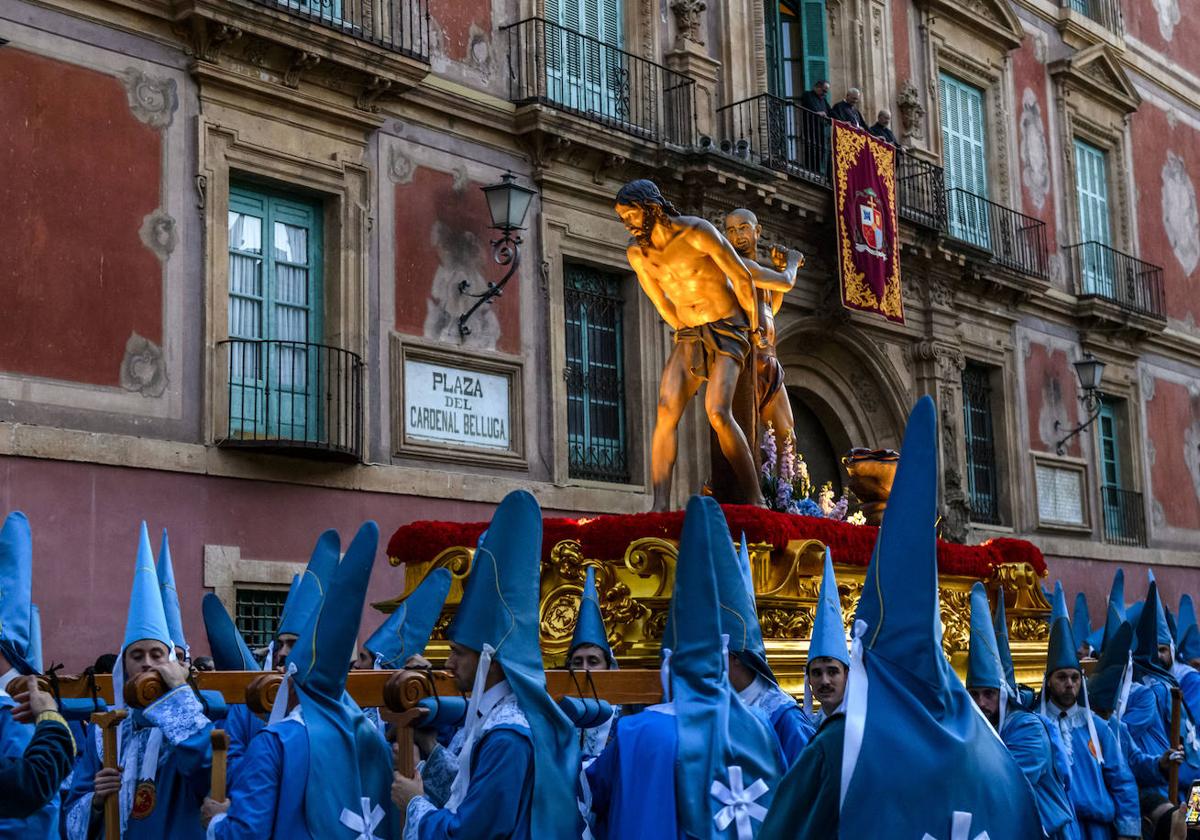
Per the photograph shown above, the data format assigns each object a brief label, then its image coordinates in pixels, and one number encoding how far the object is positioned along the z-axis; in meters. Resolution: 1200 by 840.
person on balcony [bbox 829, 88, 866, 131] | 20.11
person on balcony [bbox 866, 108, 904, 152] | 20.63
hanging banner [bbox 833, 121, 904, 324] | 19.23
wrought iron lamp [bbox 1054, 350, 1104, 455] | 23.47
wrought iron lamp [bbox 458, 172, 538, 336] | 15.07
